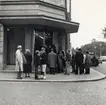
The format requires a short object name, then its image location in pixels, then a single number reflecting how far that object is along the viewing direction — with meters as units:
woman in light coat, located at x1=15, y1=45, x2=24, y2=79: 8.87
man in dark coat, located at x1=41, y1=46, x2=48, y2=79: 8.80
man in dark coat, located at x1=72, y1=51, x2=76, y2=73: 11.50
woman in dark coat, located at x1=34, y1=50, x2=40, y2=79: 8.73
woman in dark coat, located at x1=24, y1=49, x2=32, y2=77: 9.22
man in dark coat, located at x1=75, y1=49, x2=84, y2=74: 10.85
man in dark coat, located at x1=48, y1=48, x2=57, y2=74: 10.44
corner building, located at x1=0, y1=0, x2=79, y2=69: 11.06
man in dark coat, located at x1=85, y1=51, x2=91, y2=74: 11.22
